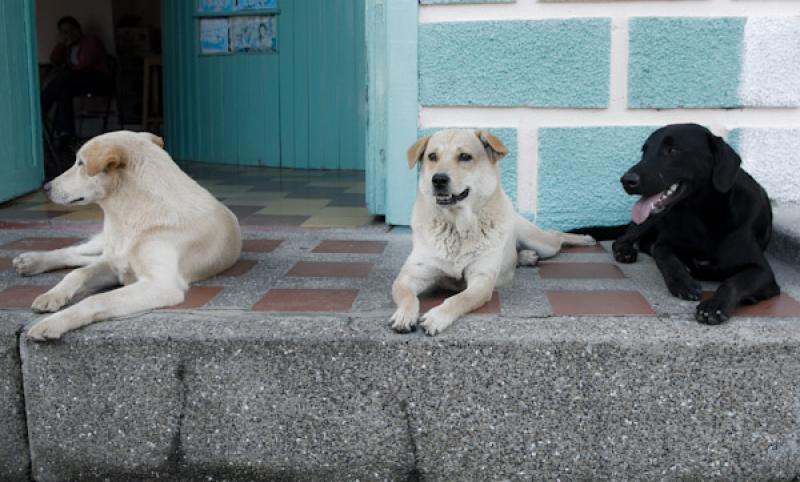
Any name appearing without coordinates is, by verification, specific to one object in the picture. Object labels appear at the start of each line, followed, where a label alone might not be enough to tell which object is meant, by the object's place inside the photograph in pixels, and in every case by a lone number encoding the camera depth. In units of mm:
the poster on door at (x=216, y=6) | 8719
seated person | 10086
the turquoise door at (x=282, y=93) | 8141
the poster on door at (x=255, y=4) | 8398
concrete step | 2809
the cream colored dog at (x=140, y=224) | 3318
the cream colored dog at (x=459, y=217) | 3330
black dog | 3406
